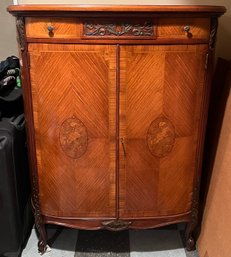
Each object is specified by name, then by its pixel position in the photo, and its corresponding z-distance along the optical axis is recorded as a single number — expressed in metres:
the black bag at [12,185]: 1.38
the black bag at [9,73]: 1.51
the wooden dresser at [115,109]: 1.18
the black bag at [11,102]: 1.49
